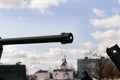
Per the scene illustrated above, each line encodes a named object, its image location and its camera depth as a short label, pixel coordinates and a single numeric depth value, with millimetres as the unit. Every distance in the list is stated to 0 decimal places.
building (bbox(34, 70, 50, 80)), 155875
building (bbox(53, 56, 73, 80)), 149500
